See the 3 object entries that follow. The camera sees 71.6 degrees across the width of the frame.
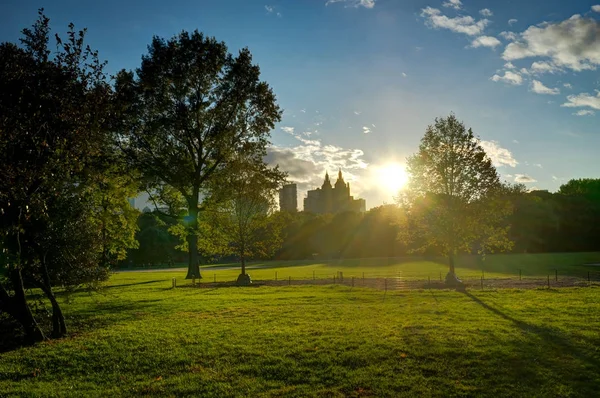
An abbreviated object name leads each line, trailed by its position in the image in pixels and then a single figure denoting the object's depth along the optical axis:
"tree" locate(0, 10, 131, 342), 12.86
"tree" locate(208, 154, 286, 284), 40.22
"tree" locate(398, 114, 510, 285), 34.34
